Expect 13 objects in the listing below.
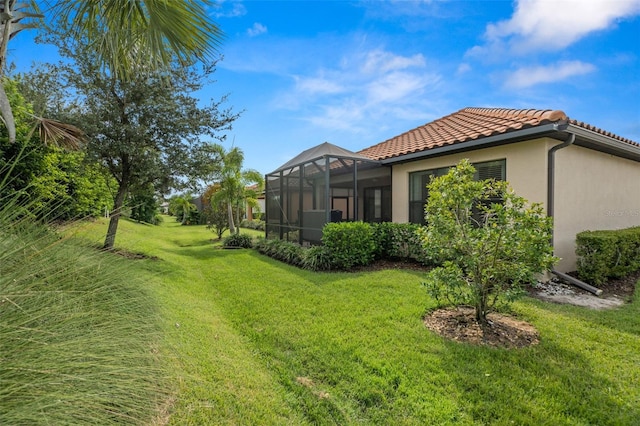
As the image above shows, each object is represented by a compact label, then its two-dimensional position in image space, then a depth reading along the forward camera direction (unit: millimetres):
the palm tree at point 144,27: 3424
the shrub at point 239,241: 12953
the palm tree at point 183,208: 24844
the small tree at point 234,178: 14727
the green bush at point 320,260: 7812
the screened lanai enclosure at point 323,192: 9172
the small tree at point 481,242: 3623
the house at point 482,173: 6461
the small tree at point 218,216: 16062
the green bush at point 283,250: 8734
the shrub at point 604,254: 6066
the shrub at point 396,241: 8138
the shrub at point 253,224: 21375
